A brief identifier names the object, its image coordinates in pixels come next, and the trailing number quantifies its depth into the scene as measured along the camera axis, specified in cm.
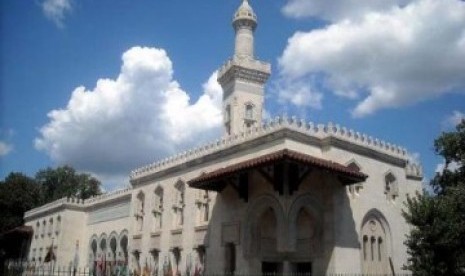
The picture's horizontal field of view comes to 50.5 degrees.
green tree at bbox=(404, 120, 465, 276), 1783
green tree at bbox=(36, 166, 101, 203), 5627
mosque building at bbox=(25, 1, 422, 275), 1964
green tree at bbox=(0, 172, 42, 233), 4656
